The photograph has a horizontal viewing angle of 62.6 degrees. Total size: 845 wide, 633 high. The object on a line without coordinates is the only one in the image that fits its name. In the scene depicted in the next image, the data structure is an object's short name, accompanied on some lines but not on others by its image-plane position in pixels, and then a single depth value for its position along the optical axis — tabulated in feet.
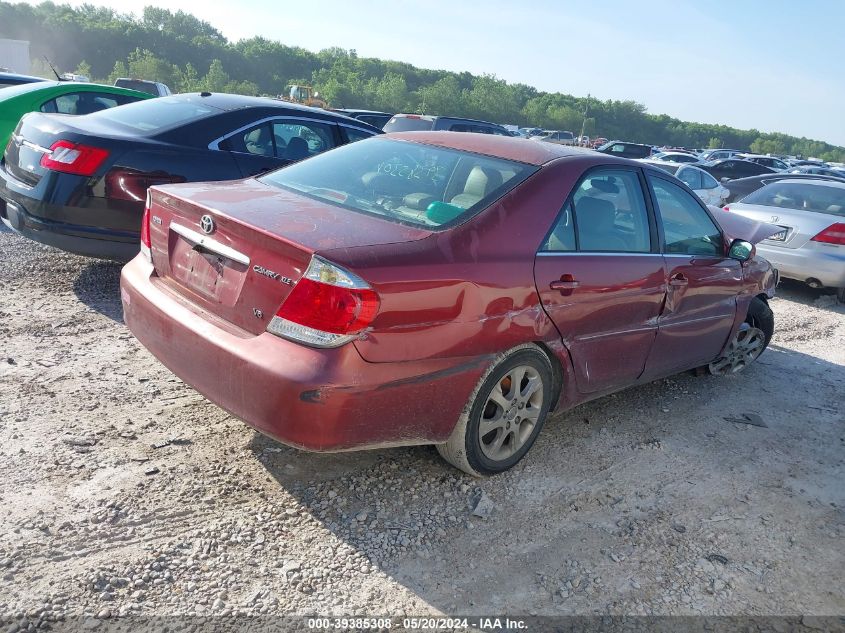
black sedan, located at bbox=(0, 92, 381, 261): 16.33
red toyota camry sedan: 8.76
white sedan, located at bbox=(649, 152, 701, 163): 81.82
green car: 23.88
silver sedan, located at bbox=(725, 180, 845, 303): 26.32
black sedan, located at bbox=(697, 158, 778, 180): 72.64
